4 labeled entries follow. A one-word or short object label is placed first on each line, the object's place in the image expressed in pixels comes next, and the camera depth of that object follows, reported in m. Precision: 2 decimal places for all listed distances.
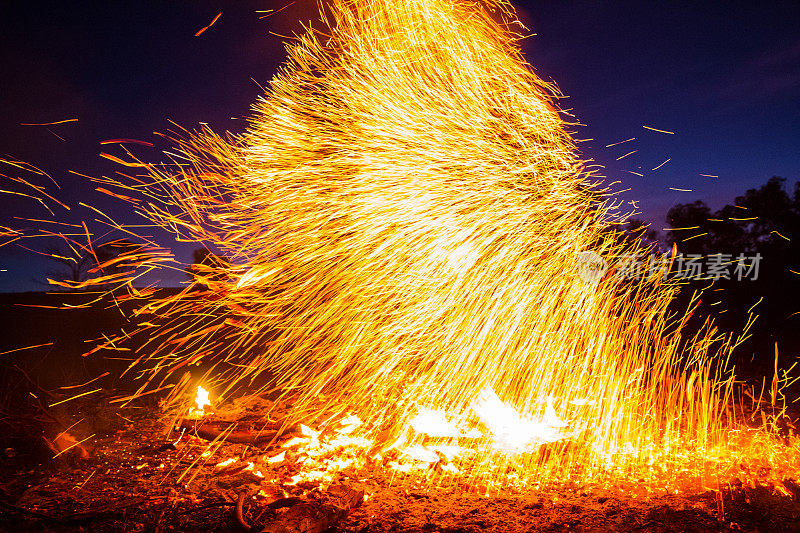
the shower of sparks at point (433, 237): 4.98
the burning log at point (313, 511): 3.12
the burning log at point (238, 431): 4.55
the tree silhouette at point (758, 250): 11.45
